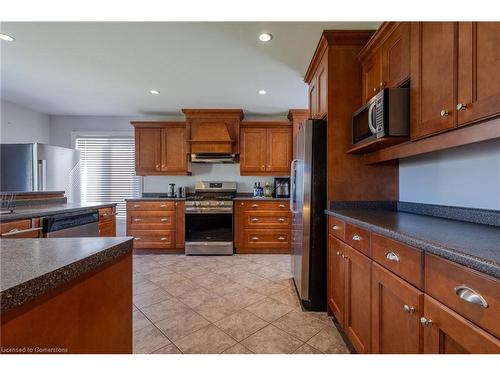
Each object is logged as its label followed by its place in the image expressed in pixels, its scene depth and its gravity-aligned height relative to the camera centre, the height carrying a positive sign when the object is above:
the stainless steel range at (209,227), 3.64 -0.67
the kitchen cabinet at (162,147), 3.99 +0.68
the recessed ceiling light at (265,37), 1.99 +1.32
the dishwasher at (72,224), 1.96 -0.37
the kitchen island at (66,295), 0.51 -0.31
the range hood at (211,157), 3.95 +0.50
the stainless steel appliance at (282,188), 4.03 -0.04
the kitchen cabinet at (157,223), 3.70 -0.62
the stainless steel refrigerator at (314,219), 2.04 -0.30
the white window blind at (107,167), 4.36 +0.35
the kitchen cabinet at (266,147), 3.97 +0.68
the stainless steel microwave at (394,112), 1.42 +0.46
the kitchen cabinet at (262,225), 3.68 -0.64
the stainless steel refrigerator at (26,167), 3.28 +0.27
